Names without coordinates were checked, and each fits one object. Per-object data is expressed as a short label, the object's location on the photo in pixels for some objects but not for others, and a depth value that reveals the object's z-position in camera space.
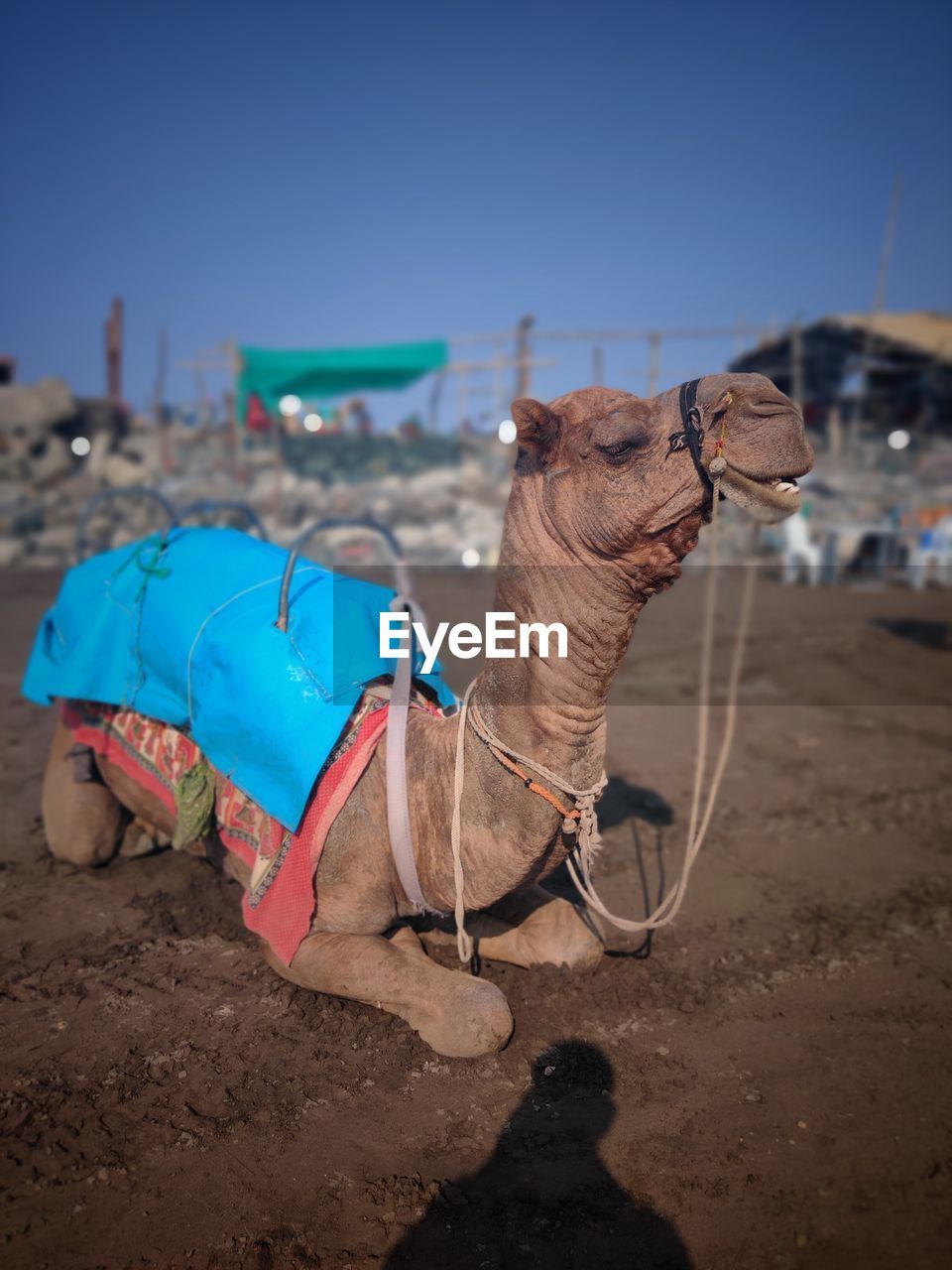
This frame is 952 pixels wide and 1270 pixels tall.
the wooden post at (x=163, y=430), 25.28
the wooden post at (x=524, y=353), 20.91
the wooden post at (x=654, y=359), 19.34
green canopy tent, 17.30
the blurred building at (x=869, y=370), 22.53
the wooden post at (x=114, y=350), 31.11
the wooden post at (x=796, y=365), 19.78
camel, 2.22
